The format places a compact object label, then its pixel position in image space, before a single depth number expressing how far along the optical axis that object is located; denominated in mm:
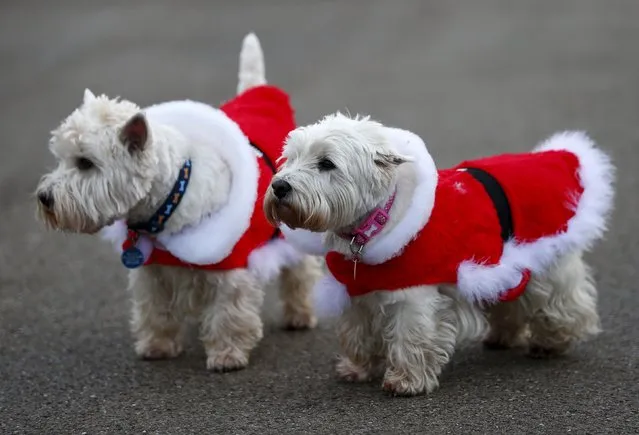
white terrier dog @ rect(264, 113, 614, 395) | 4805
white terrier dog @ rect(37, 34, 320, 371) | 5340
